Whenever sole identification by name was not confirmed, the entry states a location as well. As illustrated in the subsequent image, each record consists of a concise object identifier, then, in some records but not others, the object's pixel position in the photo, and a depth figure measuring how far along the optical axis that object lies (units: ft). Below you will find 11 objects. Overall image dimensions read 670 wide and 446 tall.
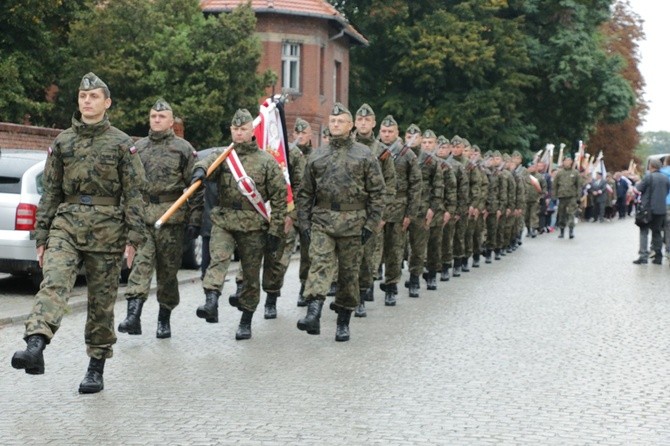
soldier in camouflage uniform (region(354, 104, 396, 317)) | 39.24
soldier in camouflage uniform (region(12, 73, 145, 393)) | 26.58
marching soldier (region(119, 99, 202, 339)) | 35.27
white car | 44.55
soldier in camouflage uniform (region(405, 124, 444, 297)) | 49.52
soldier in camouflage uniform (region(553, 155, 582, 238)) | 104.47
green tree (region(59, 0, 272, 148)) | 98.99
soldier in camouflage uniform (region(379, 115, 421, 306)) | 44.55
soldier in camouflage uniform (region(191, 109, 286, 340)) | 35.04
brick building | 143.54
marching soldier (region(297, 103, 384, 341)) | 35.50
